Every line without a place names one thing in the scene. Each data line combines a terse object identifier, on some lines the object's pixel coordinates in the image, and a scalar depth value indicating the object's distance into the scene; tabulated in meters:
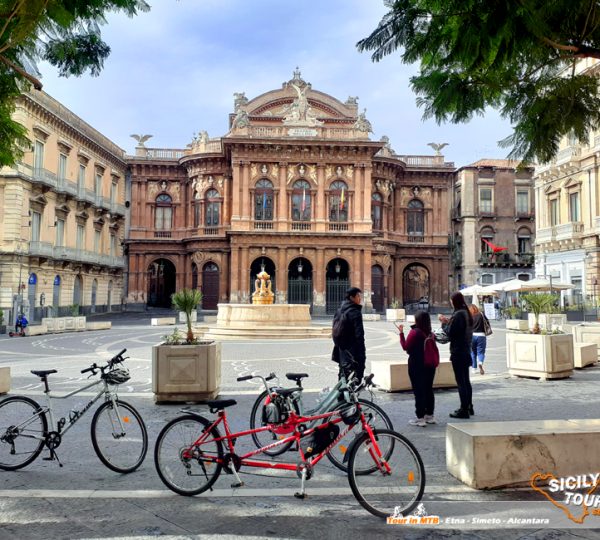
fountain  21.38
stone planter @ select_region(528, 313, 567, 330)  20.72
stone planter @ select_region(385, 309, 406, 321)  33.47
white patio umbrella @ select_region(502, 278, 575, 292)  25.33
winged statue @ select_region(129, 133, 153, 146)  45.78
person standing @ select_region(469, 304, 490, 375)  11.18
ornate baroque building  39.16
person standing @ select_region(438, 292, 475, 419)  7.45
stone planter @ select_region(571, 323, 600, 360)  13.97
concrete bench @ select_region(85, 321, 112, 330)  26.27
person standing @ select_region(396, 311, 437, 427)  7.16
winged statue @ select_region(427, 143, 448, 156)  47.08
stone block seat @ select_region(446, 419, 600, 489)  4.72
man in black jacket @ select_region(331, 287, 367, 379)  6.92
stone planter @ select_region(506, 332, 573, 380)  10.66
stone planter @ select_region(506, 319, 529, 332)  22.23
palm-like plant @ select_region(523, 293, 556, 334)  11.99
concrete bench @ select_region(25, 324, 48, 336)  23.09
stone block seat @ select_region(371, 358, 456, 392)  9.48
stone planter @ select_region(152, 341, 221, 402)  8.38
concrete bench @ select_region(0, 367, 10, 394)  9.10
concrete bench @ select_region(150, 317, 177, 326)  29.08
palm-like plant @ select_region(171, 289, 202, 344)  9.65
